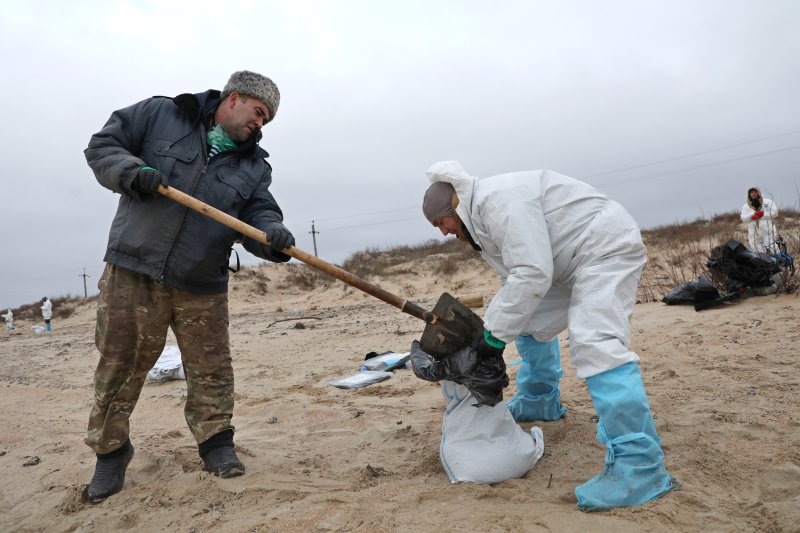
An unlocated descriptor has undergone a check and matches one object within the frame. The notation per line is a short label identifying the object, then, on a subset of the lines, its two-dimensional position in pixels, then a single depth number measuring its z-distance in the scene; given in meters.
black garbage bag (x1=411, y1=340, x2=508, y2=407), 2.65
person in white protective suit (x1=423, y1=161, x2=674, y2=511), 2.17
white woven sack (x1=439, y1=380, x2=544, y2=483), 2.55
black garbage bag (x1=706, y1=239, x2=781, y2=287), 5.99
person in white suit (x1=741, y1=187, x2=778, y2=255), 9.19
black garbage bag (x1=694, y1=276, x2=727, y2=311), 5.97
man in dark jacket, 2.67
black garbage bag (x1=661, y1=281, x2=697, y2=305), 6.22
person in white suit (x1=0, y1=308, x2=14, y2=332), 20.86
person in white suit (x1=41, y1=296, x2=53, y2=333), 17.55
